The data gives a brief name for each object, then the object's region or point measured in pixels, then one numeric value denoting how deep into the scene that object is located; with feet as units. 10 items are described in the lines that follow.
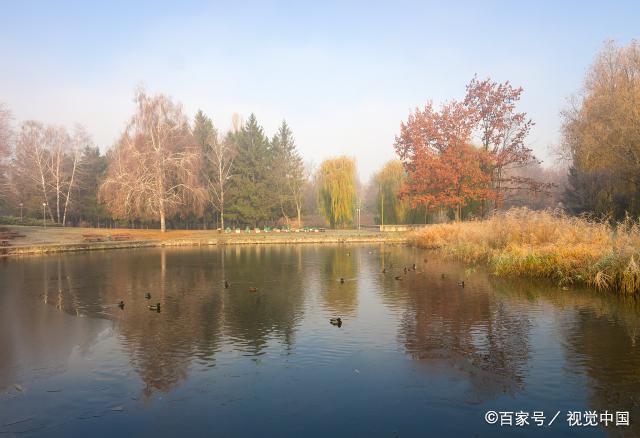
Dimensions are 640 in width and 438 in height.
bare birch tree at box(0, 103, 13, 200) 141.49
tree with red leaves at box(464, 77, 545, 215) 127.44
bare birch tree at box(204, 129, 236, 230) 172.55
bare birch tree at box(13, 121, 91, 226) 185.68
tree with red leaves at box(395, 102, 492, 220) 125.29
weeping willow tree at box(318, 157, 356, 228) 183.01
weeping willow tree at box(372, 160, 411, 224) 177.53
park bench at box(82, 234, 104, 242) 124.26
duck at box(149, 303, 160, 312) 41.00
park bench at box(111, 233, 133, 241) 129.70
